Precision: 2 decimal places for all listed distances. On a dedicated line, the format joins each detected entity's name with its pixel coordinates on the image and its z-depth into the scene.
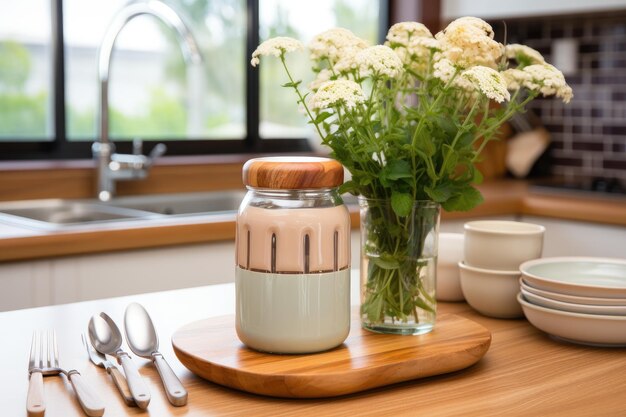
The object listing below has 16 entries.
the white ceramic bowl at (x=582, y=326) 1.18
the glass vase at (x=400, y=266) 1.17
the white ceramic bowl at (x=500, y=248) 1.35
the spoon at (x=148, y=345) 0.96
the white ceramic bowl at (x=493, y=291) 1.33
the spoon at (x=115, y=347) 0.94
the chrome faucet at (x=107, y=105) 2.57
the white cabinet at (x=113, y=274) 2.06
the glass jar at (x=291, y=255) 1.03
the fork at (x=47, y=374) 0.90
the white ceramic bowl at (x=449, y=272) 1.45
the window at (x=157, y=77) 2.89
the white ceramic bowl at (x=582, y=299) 1.19
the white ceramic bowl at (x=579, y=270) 1.33
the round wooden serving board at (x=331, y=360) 0.99
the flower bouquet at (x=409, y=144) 1.12
